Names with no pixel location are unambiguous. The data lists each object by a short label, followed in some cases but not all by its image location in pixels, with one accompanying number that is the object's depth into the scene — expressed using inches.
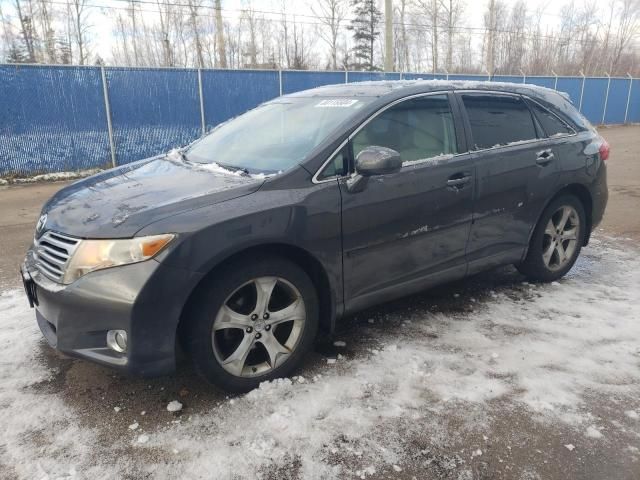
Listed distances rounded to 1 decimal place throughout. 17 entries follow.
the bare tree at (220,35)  1011.7
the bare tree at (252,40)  1500.5
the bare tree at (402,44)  1863.9
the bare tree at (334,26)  1674.5
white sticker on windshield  134.7
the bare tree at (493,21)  1685.5
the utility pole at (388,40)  823.7
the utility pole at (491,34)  1539.1
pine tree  1723.7
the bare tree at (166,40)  1476.4
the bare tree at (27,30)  1514.5
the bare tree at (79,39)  1521.9
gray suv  98.1
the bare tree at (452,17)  1806.6
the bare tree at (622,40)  1847.9
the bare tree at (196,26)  1379.2
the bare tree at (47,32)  1544.0
